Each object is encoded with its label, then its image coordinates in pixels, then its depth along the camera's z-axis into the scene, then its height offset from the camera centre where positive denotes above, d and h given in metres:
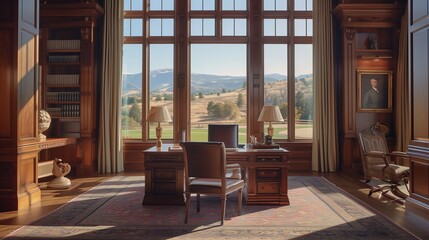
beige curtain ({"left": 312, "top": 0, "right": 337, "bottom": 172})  7.95 +0.57
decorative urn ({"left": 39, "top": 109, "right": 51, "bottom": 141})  6.32 +0.01
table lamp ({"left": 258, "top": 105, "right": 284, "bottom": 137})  5.29 +0.09
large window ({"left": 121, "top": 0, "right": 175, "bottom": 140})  8.25 +1.29
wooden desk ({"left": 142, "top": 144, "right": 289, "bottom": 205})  4.89 -0.67
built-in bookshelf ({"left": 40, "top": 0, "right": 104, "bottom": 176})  7.60 +0.90
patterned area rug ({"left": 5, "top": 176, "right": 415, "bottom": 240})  3.76 -1.08
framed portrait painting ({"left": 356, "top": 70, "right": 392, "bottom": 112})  7.78 +0.62
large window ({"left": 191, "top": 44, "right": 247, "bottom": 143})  8.34 +0.77
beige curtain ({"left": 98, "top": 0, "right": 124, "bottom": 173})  7.88 +0.60
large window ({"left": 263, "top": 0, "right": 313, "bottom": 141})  8.25 +1.24
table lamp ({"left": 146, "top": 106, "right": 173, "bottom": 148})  5.12 +0.09
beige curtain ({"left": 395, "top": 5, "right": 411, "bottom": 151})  7.39 +0.54
